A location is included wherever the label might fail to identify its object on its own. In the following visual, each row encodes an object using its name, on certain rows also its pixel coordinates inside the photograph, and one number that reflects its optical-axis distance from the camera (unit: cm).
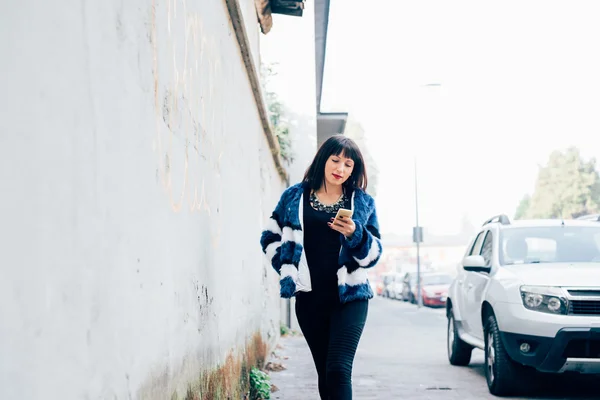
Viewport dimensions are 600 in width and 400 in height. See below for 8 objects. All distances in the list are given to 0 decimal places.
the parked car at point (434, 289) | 3138
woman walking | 397
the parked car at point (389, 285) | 4562
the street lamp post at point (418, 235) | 3031
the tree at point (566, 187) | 5938
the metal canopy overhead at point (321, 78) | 1113
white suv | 633
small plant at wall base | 634
